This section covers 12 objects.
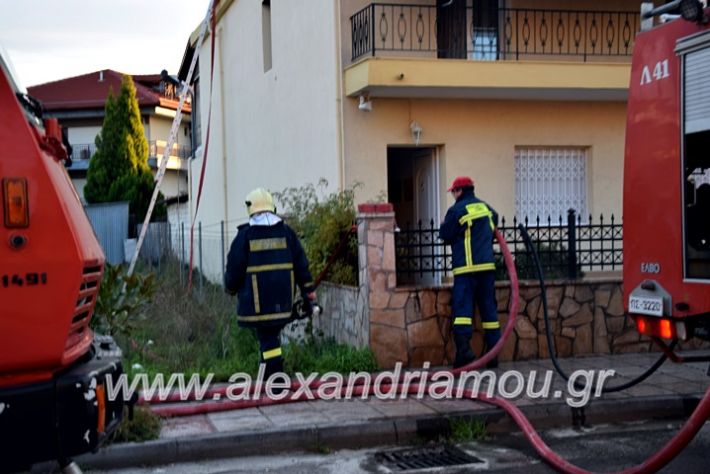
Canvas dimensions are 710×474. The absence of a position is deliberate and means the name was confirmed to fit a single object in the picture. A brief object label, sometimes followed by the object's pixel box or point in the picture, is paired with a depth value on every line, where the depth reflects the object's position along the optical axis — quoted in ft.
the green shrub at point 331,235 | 34.04
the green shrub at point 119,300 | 25.27
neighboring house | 135.95
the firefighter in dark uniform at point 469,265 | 29.91
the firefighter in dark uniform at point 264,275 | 27.14
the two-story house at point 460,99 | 40.63
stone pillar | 30.37
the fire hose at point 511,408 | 17.47
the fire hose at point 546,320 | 25.69
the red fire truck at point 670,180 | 18.94
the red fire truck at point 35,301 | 12.98
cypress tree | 116.37
